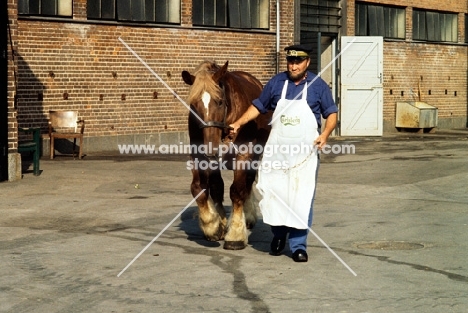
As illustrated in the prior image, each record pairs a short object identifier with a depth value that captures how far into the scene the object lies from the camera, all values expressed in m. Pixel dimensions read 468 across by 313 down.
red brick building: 21.83
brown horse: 9.04
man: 8.84
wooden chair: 21.76
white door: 31.23
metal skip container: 34.06
